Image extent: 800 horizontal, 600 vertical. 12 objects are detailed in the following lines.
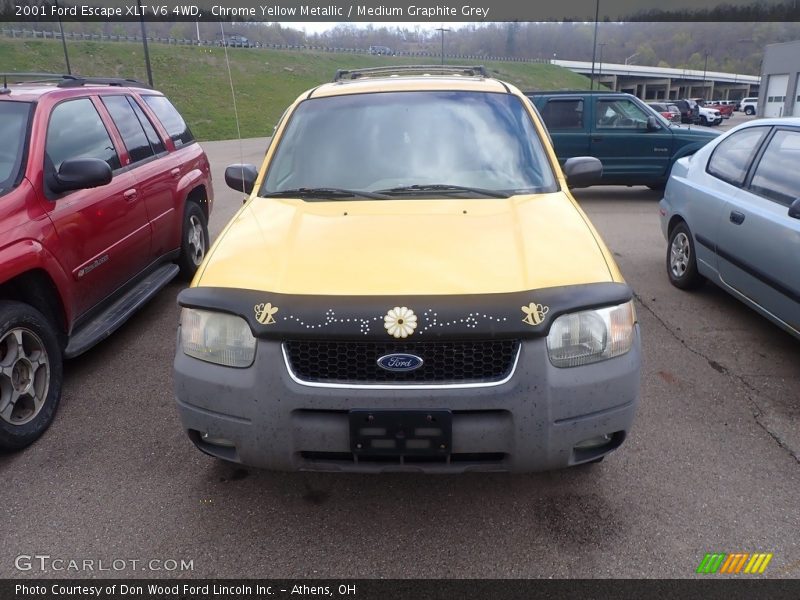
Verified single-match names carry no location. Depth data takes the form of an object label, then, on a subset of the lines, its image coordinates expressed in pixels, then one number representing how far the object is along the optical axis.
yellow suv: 2.24
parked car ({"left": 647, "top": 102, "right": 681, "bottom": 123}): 30.15
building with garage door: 43.31
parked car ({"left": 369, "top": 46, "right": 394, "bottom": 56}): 87.86
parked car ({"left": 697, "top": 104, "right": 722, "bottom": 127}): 44.66
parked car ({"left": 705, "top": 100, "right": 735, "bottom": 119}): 56.56
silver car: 3.99
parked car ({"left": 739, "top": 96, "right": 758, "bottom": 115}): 65.25
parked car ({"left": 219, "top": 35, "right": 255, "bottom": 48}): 58.42
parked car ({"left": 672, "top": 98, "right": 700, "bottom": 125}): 41.11
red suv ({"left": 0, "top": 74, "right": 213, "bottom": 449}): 3.32
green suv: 10.64
